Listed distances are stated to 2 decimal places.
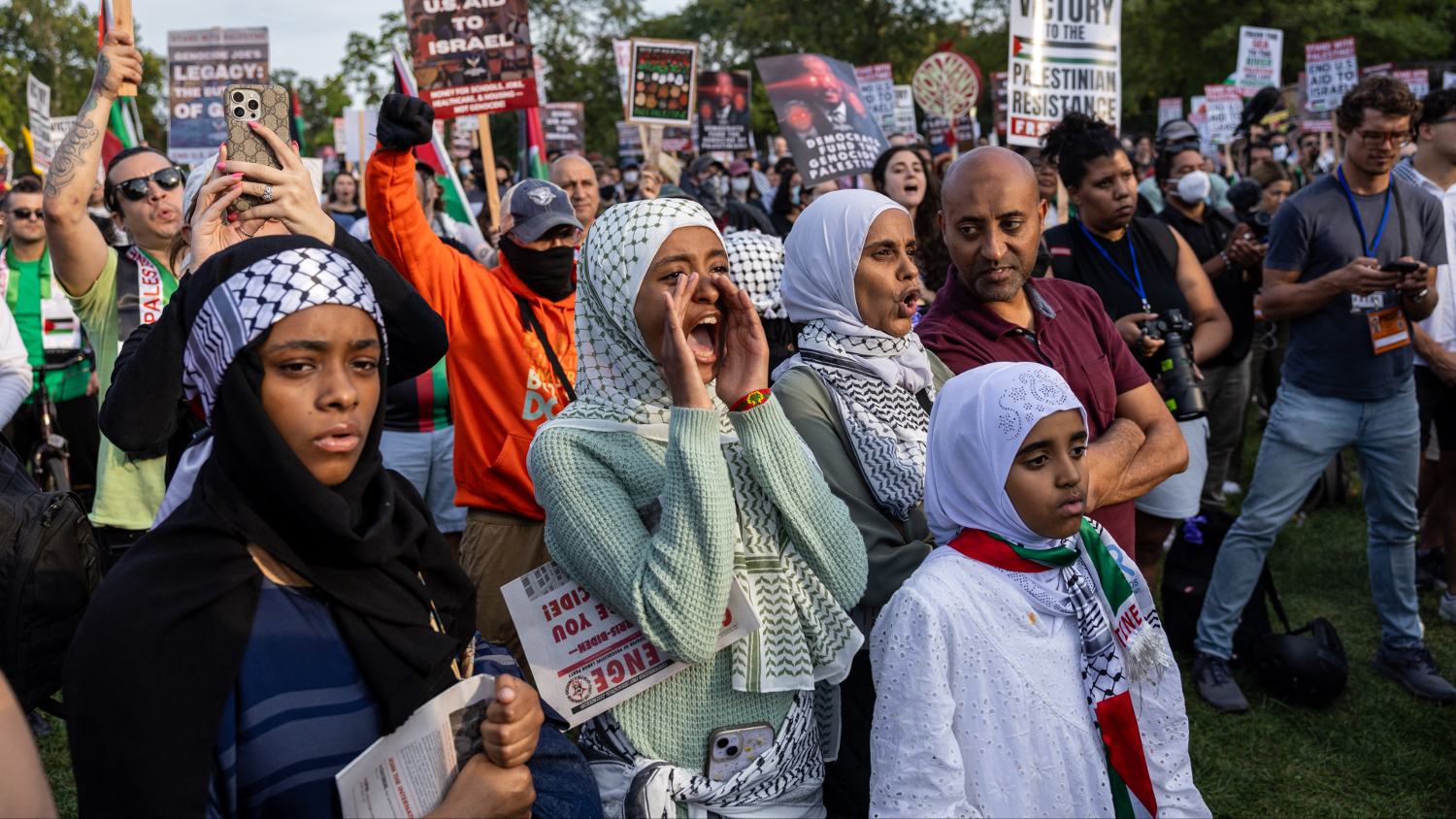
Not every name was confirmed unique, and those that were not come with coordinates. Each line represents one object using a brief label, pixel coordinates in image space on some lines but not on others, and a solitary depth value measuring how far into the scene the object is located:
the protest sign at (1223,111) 16.38
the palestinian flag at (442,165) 6.81
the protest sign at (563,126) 18.20
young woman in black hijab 1.70
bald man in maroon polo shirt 3.24
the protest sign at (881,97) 15.14
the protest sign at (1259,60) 16.83
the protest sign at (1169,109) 22.17
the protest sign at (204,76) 9.99
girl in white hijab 2.27
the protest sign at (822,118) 7.65
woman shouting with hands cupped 2.26
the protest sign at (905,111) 18.98
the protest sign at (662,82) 11.42
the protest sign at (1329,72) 14.81
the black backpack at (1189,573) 5.56
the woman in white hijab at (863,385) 2.70
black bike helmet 4.96
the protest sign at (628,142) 20.08
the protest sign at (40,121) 11.81
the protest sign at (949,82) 11.08
